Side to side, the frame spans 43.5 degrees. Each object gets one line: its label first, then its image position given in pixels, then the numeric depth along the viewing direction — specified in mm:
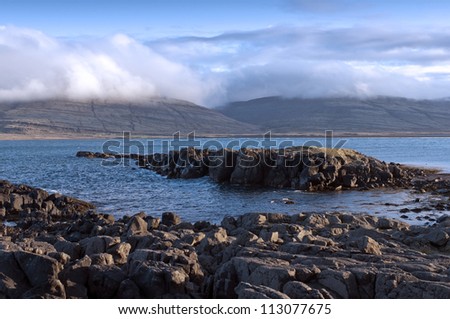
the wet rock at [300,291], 15281
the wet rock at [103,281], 17562
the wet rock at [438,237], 27578
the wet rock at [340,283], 16547
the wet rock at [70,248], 23312
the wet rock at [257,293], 14484
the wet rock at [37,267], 17297
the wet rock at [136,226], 29516
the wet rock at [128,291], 17062
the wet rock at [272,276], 16625
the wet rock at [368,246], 21734
